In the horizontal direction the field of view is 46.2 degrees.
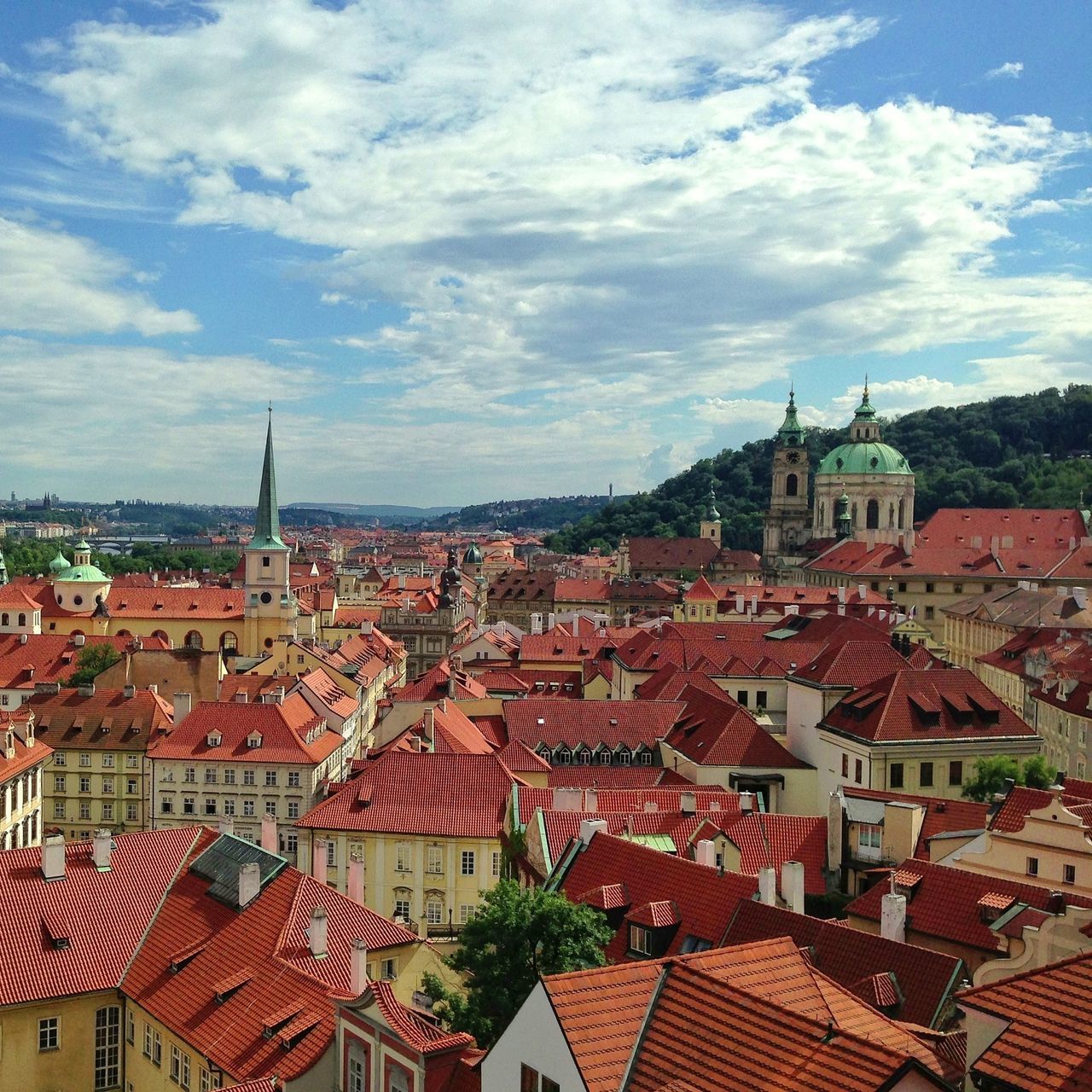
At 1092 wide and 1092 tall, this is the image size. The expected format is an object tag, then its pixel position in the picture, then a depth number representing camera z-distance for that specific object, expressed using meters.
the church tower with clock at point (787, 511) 189.38
